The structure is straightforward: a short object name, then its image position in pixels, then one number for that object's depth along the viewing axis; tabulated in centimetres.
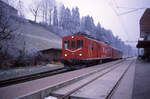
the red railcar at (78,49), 1224
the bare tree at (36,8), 3943
